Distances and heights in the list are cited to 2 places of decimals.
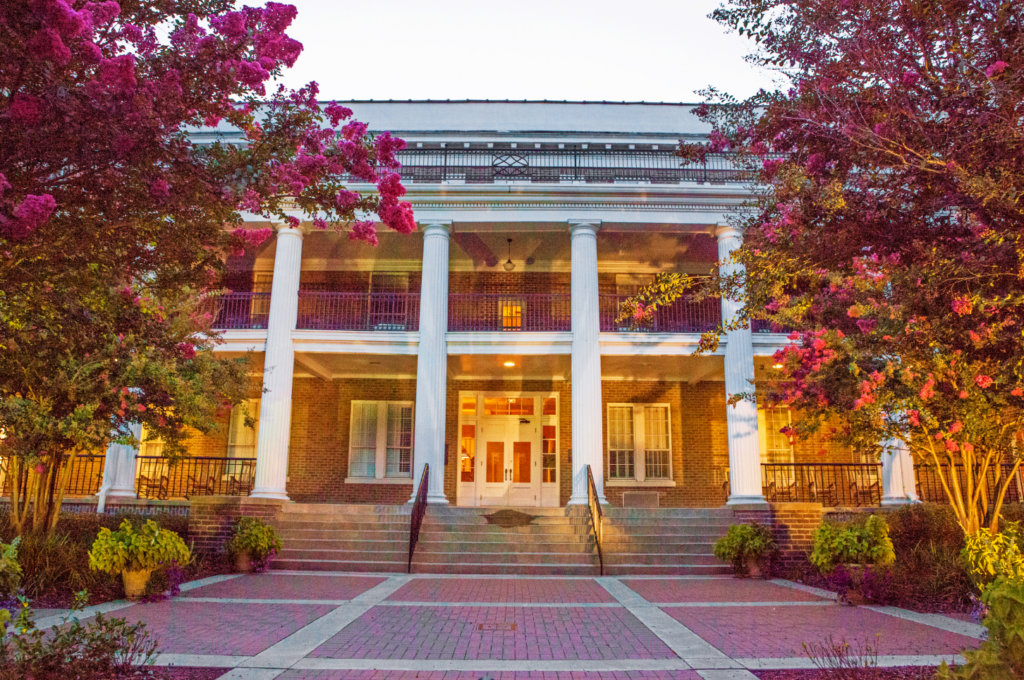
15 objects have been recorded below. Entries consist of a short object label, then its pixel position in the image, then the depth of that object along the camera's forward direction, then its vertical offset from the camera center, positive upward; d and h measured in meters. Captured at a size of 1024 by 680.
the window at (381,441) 17.19 +0.67
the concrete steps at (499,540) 11.08 -1.19
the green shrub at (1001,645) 3.21 -0.78
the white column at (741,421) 13.25 +0.98
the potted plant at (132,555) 7.76 -0.99
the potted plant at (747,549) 10.51 -1.13
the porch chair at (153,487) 15.62 -0.49
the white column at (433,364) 13.44 +2.07
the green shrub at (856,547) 8.59 -0.89
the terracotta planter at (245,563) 10.64 -1.45
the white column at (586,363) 13.32 +2.10
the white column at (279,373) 13.24 +1.83
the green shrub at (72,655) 3.98 -1.12
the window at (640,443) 17.39 +0.70
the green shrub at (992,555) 6.46 -0.74
